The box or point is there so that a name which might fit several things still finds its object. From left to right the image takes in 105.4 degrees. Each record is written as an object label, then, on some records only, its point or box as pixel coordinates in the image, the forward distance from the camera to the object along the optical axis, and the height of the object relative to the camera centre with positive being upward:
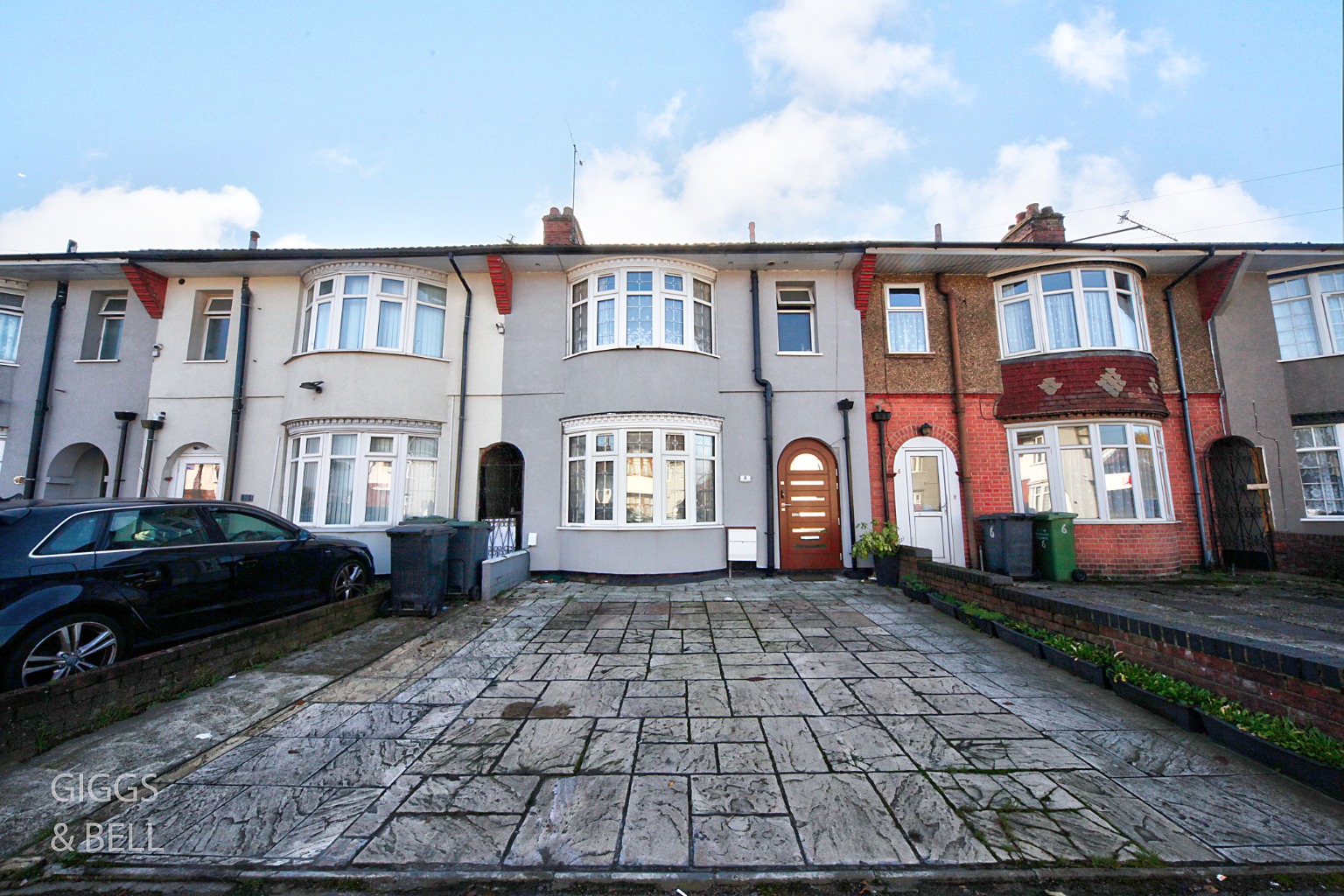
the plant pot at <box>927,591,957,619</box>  6.37 -1.23
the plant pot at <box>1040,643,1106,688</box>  4.18 -1.35
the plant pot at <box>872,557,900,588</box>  8.38 -1.02
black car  3.62 -0.51
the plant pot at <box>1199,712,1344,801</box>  2.67 -1.41
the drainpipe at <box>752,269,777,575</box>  9.21 +1.41
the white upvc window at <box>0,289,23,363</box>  10.17 +3.89
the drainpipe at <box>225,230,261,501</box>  9.55 +2.53
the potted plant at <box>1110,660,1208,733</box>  3.43 -1.33
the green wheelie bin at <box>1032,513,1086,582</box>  8.54 -0.68
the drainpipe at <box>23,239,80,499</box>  9.66 +2.47
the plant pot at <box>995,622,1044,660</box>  4.93 -1.31
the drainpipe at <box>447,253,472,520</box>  9.47 +1.81
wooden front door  9.27 +0.04
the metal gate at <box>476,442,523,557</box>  9.59 +0.51
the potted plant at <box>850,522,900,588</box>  8.40 -0.67
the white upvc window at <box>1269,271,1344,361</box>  9.61 +3.62
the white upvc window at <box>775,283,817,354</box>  9.99 +3.76
